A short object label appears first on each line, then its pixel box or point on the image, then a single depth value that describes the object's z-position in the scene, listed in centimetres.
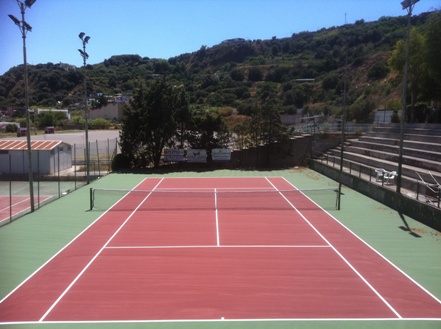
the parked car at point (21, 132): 6184
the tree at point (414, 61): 3450
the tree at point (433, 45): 3022
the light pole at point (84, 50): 2636
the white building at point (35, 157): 3052
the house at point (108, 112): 9032
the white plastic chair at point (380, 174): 2315
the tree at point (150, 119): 3391
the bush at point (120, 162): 3412
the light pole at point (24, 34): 1598
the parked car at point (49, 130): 6800
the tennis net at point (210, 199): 2088
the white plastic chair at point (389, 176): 2366
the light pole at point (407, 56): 1840
